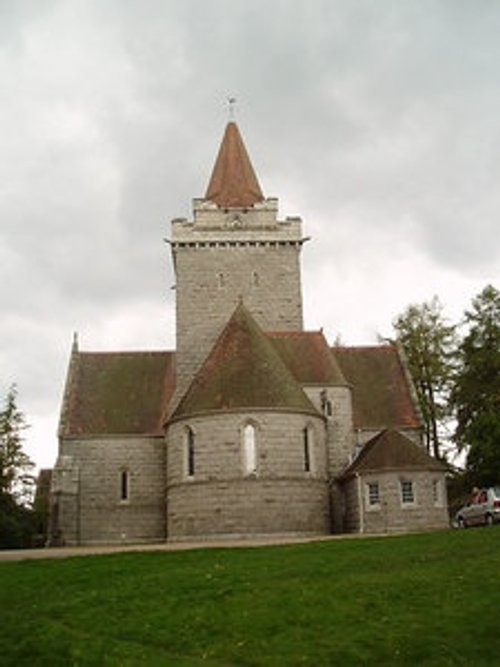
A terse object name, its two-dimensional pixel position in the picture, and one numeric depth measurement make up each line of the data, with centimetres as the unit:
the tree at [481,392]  4047
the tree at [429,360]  5012
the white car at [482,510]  2998
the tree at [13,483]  4125
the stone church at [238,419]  3538
